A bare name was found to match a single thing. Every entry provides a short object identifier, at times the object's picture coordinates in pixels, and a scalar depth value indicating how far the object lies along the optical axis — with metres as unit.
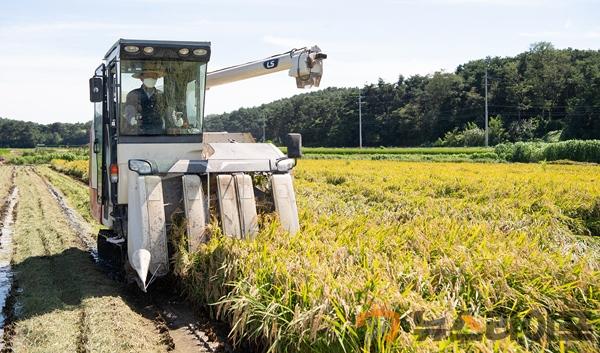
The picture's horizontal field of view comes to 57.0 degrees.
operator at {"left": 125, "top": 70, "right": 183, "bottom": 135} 7.14
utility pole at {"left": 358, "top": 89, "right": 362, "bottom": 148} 69.41
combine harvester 6.45
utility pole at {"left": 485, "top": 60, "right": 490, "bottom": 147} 56.26
